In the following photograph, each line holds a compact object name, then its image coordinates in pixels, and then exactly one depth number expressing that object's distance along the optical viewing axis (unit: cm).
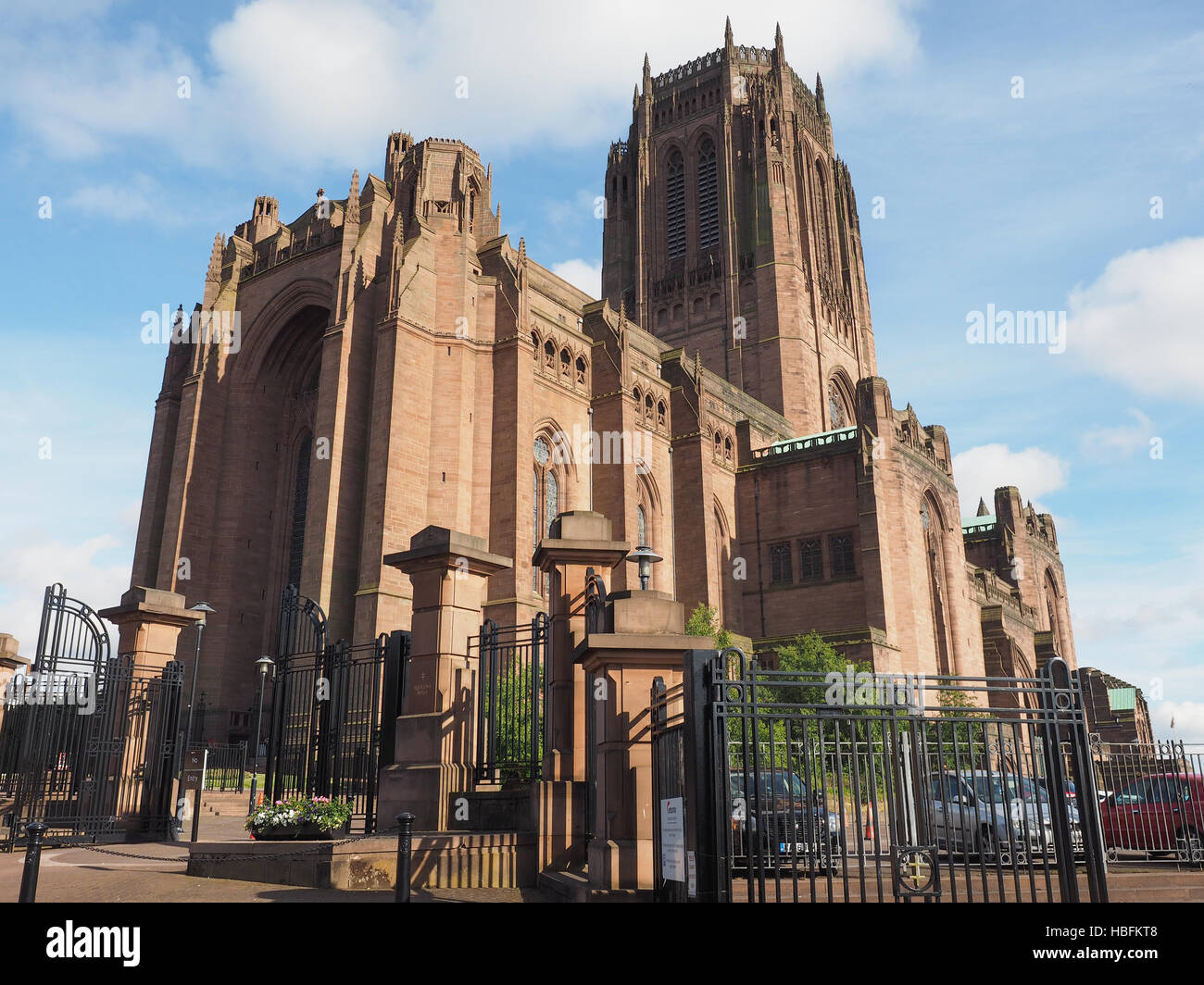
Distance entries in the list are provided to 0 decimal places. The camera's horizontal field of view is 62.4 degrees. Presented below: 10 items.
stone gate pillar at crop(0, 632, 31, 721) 1792
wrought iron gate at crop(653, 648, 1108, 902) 676
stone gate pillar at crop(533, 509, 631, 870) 1034
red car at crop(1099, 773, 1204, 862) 1330
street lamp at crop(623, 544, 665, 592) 1102
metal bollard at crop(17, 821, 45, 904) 699
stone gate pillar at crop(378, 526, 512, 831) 1130
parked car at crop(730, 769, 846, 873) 1098
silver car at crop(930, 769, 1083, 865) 1277
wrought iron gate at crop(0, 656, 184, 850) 1399
